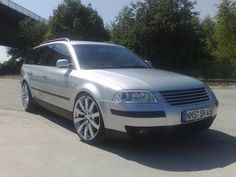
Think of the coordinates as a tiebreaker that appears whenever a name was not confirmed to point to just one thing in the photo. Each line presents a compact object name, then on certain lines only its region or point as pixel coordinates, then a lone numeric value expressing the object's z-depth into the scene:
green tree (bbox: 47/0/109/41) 19.15
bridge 28.55
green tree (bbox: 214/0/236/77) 12.80
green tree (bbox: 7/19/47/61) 24.80
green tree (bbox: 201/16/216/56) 14.05
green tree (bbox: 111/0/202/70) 12.80
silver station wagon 3.19
